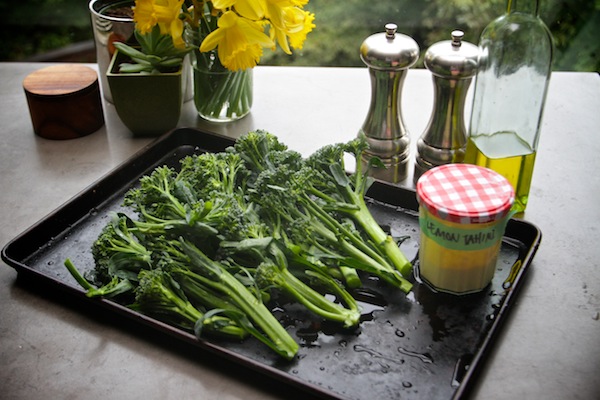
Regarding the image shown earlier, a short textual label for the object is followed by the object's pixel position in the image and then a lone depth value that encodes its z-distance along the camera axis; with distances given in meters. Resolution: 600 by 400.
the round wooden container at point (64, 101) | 1.65
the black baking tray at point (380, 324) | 1.04
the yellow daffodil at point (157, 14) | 1.44
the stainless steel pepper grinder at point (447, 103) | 1.38
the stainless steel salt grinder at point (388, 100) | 1.42
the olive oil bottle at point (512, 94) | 1.29
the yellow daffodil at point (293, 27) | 1.46
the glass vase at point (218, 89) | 1.64
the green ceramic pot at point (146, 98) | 1.60
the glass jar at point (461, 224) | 1.12
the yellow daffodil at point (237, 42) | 1.42
